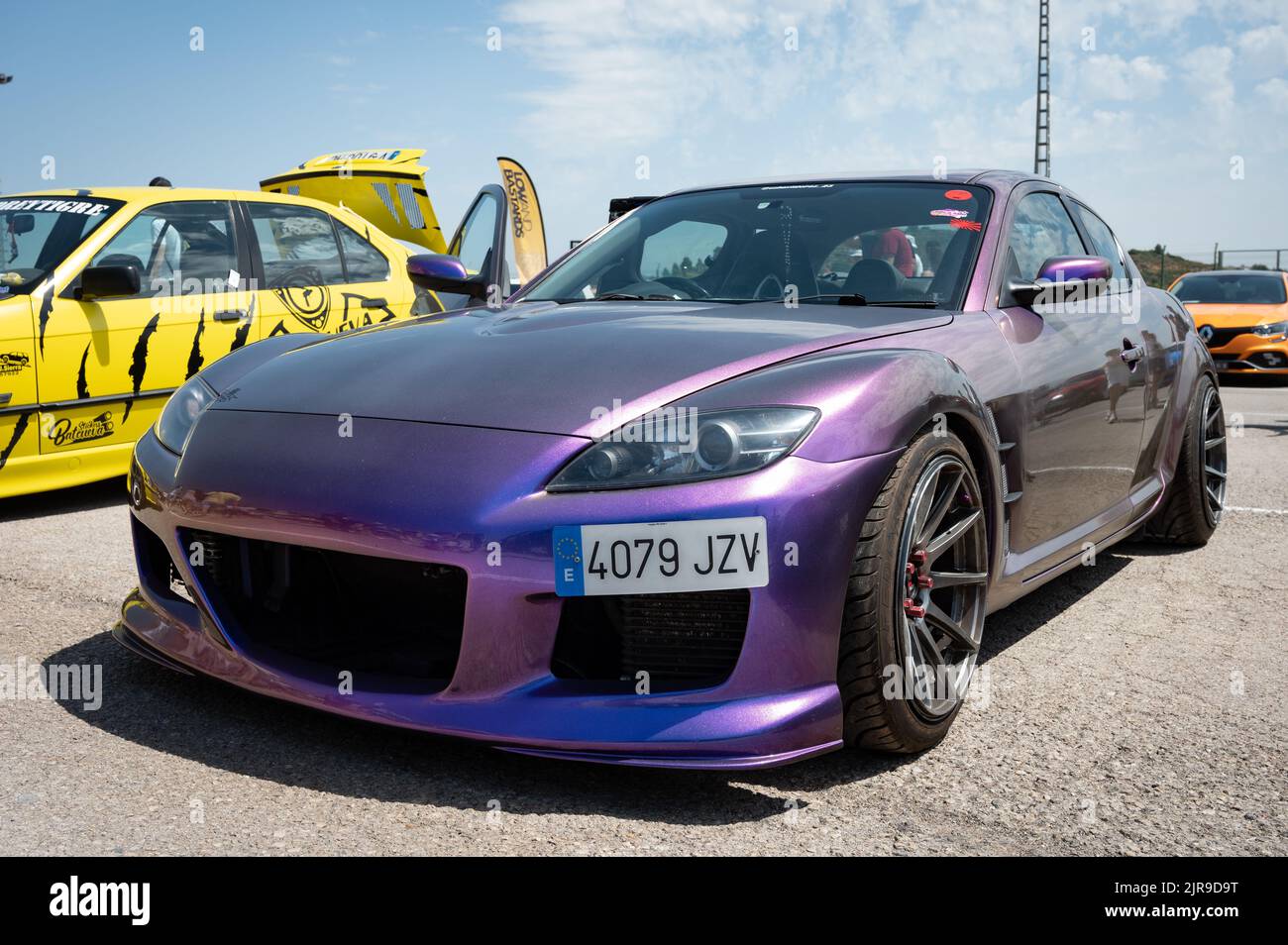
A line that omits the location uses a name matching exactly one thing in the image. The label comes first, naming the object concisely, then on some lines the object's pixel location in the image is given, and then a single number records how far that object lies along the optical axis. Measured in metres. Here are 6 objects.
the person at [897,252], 3.62
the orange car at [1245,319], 14.16
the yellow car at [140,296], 5.74
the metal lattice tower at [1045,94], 30.64
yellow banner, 11.16
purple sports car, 2.44
